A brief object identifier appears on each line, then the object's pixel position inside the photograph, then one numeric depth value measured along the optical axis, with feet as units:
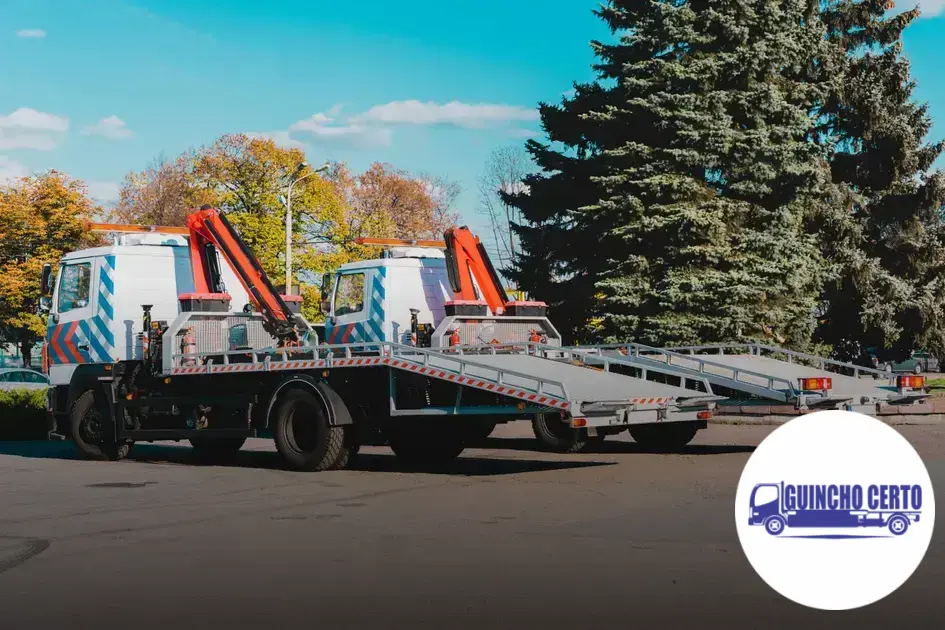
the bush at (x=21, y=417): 83.20
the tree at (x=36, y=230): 155.22
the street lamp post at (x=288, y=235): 114.52
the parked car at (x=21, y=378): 116.01
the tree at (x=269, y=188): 161.27
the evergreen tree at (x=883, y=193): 107.55
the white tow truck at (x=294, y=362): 46.83
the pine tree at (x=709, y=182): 91.09
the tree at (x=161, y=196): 167.02
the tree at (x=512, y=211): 157.28
